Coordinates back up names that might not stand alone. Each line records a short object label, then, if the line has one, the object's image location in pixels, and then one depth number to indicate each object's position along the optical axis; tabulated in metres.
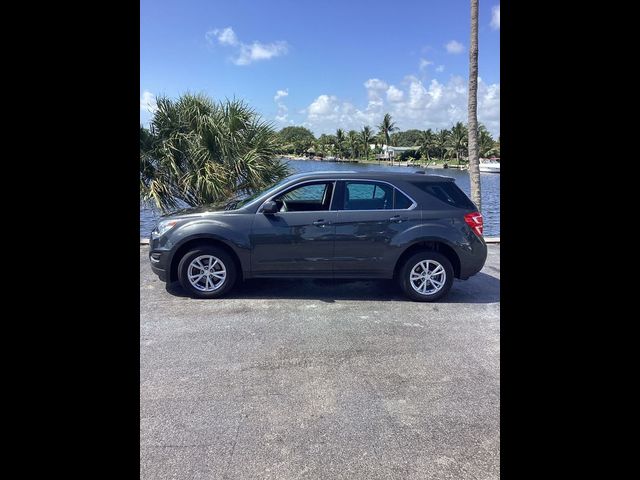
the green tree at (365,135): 73.81
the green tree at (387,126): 73.88
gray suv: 5.29
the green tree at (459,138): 63.19
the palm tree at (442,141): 68.81
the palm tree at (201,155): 8.35
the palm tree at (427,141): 72.25
